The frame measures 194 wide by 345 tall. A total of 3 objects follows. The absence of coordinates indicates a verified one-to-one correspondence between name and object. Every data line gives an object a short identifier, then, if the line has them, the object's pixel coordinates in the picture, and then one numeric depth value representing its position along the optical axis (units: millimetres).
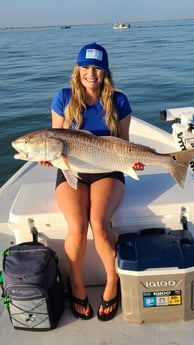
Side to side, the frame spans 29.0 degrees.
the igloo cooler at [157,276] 2535
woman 2789
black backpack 2588
